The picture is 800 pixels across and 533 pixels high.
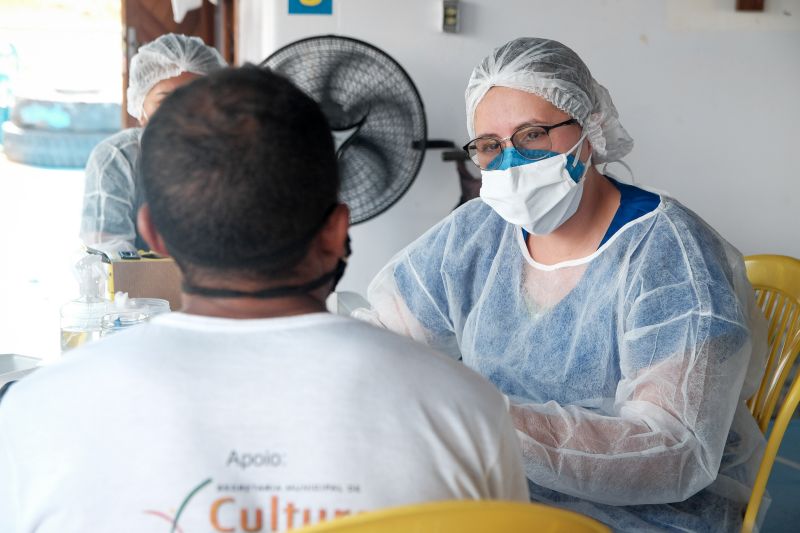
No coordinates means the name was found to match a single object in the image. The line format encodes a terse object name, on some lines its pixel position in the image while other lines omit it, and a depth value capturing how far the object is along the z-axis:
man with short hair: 0.78
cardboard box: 1.86
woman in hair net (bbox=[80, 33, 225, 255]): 2.54
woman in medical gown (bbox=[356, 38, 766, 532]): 1.40
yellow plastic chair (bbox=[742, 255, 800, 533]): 1.79
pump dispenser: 1.70
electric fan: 2.81
